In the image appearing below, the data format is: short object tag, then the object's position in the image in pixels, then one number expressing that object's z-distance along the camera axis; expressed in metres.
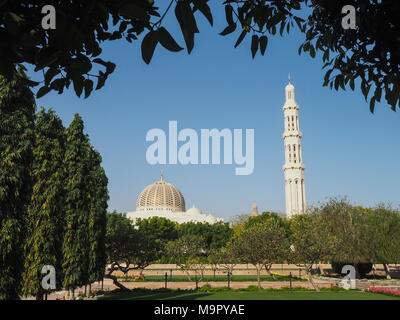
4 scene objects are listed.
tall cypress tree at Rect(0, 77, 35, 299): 10.34
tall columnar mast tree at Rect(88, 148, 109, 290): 18.81
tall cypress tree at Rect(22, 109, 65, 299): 14.58
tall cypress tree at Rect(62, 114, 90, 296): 16.67
